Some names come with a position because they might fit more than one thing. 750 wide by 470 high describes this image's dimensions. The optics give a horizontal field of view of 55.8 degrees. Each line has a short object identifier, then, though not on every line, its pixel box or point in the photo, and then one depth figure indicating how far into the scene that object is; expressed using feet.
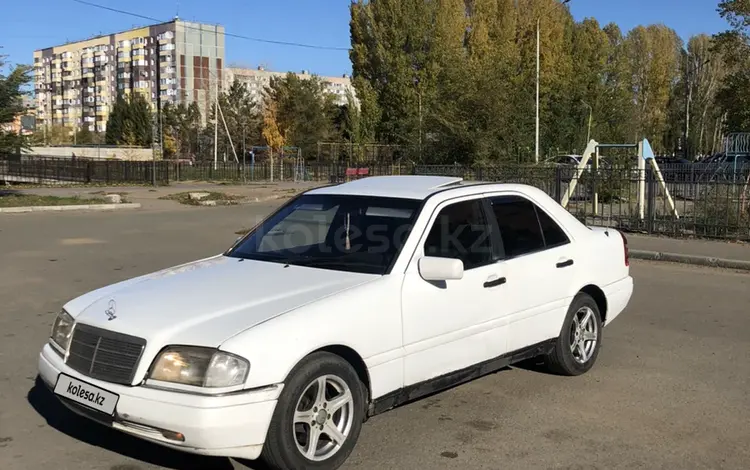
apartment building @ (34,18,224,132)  366.84
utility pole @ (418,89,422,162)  90.42
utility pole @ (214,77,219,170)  212.39
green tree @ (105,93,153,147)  266.36
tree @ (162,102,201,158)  264.72
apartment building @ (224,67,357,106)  318.45
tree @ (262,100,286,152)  203.41
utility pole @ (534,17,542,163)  90.19
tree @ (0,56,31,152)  77.15
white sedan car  11.56
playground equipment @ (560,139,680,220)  51.16
